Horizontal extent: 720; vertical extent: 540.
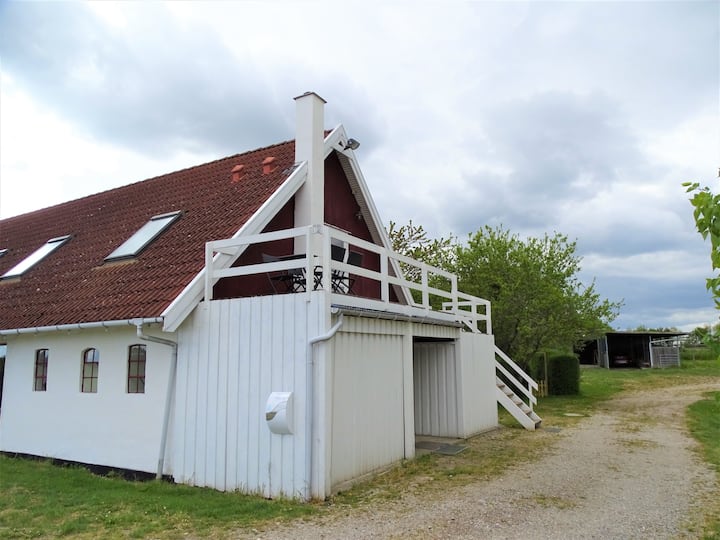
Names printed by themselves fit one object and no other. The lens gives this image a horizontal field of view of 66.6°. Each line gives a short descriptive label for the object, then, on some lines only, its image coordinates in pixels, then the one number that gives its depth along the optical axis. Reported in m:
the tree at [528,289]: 17.92
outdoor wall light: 12.35
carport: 35.56
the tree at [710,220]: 2.98
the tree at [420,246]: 19.91
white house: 7.39
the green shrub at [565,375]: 20.89
